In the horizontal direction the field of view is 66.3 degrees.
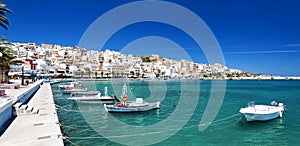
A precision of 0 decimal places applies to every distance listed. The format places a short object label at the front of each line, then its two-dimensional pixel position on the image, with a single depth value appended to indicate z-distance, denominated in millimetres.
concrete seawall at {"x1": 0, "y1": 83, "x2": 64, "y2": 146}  7444
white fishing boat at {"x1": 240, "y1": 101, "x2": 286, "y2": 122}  15453
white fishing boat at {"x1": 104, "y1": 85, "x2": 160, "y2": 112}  18859
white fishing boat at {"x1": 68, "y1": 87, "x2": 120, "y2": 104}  25141
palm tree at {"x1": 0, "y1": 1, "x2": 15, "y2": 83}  17891
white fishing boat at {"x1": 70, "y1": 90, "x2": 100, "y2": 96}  34212
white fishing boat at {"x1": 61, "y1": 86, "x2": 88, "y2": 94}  37594
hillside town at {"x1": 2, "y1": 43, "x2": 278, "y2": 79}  104894
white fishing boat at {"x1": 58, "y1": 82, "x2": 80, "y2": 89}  40719
